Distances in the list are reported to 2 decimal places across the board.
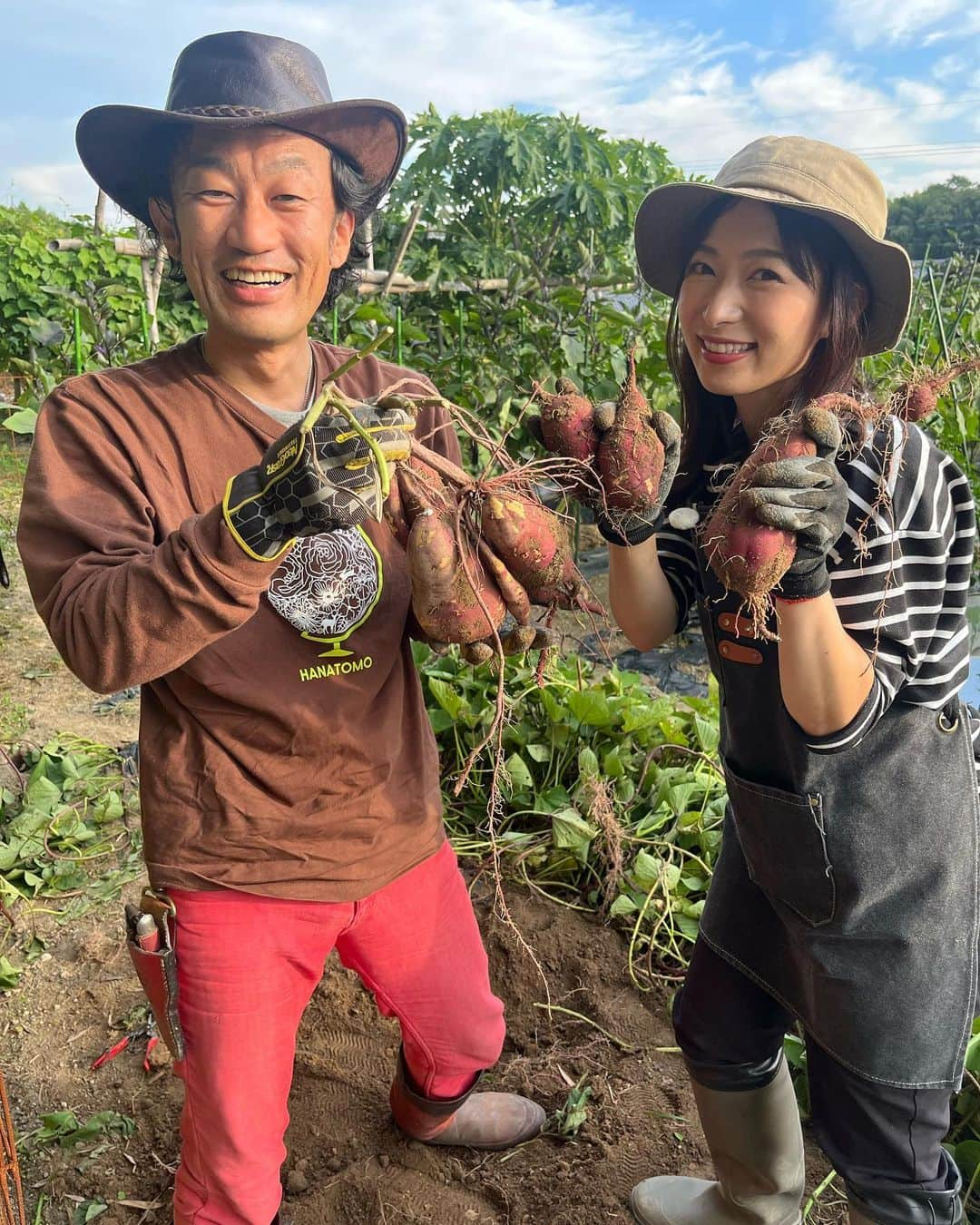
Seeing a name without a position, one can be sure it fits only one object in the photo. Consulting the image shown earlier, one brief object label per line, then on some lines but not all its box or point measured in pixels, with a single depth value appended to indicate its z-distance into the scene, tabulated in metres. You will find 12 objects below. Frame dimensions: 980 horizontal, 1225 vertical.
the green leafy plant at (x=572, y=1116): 1.73
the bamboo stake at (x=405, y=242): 4.70
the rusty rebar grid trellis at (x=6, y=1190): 1.15
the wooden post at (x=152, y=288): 4.29
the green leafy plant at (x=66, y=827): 2.45
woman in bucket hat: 1.04
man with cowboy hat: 1.15
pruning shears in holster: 1.26
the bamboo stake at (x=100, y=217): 6.44
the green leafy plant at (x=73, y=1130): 1.72
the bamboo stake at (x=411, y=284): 5.08
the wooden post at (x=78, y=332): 3.60
